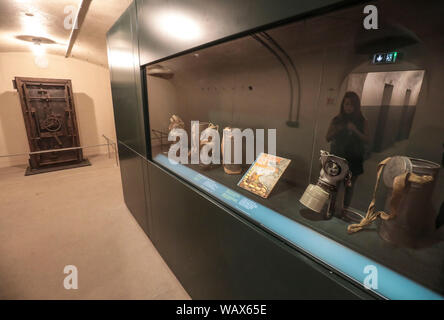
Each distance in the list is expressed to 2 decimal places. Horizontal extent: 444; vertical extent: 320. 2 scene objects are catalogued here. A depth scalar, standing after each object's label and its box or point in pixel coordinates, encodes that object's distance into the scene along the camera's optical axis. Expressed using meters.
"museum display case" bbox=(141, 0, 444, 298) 0.56
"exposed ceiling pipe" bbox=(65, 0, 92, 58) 1.88
